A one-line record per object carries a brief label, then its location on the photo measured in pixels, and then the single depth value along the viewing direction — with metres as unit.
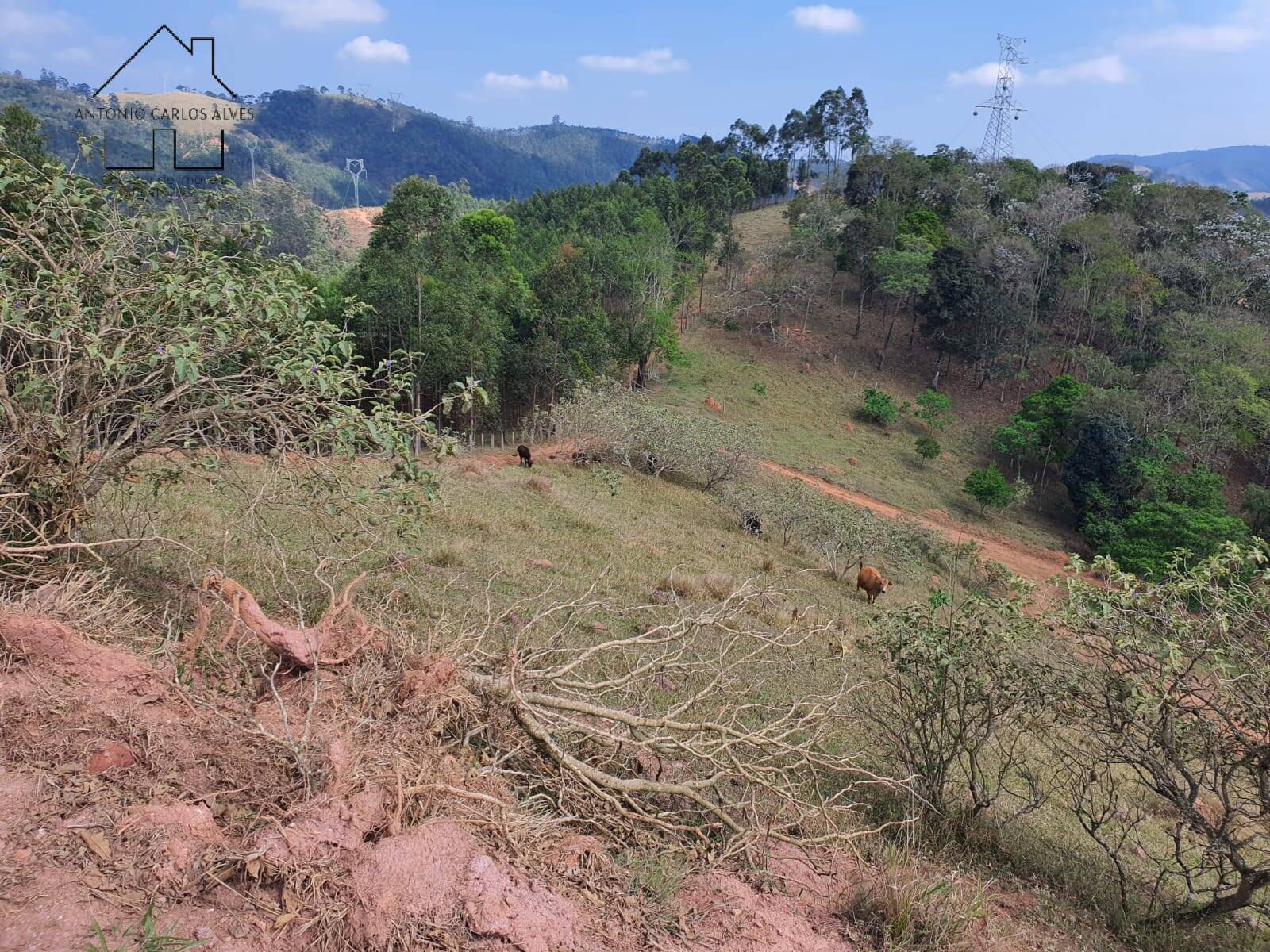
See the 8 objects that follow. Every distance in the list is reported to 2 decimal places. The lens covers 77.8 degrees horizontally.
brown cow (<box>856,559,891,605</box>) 16.77
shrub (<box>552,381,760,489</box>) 22.61
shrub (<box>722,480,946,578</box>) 19.94
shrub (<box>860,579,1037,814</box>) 6.10
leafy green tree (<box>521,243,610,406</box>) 29.69
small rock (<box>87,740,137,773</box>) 3.45
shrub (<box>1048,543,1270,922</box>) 4.91
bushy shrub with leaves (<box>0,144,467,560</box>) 5.00
